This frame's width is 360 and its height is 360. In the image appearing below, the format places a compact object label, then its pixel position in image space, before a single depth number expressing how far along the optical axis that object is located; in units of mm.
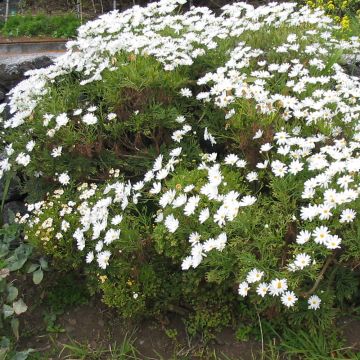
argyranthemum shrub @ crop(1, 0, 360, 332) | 2467
